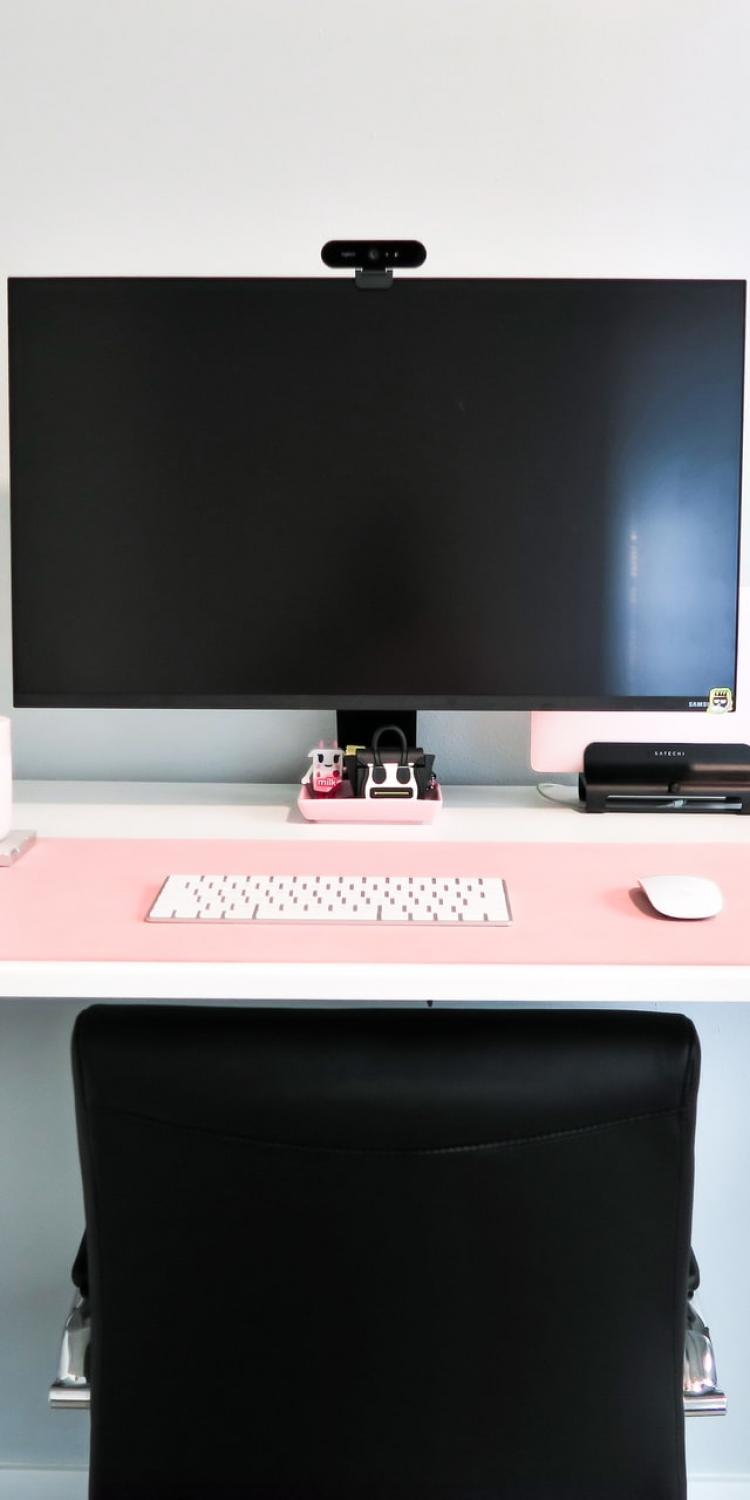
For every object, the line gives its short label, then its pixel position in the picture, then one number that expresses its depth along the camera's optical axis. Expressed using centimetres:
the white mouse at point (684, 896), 100
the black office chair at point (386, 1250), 68
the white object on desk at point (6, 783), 121
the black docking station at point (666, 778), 137
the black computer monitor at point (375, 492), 127
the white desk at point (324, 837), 89
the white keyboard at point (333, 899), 99
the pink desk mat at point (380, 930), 93
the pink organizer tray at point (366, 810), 129
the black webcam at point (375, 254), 125
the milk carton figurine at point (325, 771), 133
